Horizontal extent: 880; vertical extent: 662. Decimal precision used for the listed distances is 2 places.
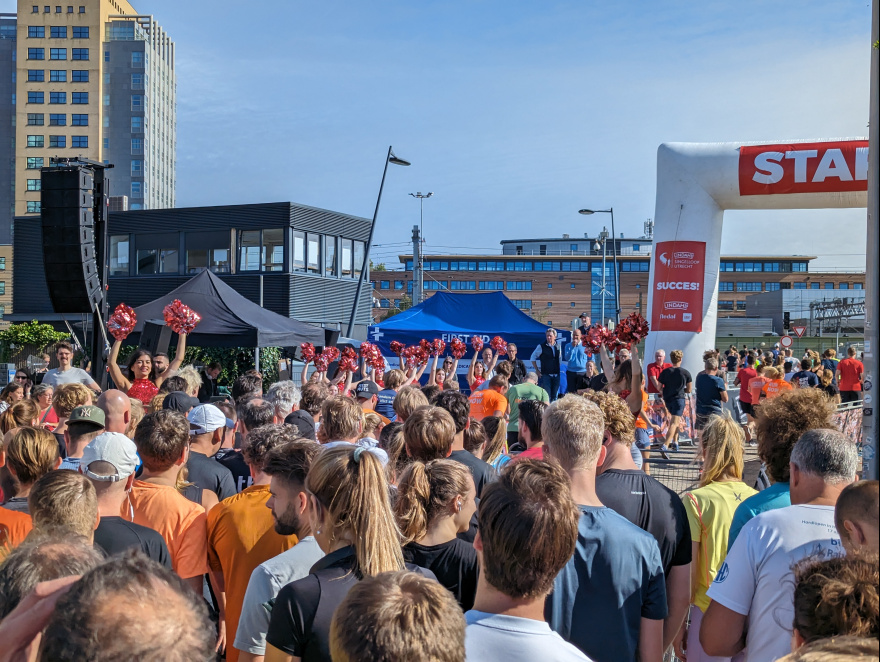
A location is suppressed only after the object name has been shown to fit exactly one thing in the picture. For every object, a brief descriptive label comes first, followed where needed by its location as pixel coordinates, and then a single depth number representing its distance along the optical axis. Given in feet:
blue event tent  58.95
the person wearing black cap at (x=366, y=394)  26.32
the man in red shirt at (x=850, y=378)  48.21
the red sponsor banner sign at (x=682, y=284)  53.01
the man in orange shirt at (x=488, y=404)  26.37
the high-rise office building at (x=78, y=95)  312.50
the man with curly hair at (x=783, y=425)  11.90
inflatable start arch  50.57
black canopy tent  40.60
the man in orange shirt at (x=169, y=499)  11.99
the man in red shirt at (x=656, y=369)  44.39
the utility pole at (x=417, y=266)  142.82
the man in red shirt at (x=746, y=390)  45.14
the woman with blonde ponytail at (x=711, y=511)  12.03
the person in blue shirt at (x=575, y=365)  54.65
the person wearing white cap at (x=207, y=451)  15.43
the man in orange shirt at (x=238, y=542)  11.41
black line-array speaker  32.86
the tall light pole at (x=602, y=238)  132.36
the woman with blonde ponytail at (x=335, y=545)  7.47
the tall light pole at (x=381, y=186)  72.69
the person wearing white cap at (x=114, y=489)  10.74
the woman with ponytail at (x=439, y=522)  9.83
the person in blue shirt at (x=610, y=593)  9.34
